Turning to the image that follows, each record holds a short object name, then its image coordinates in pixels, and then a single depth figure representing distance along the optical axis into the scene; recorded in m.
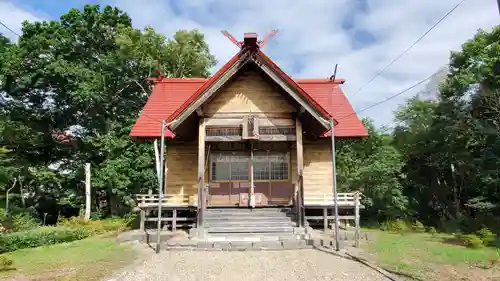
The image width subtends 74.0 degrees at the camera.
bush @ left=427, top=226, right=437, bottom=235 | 15.25
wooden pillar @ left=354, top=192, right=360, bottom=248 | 11.02
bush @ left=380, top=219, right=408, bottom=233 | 16.09
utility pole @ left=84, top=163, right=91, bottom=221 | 25.55
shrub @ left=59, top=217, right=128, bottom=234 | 18.25
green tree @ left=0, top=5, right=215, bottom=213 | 26.22
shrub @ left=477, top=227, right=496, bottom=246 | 11.32
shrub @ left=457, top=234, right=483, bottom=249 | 10.77
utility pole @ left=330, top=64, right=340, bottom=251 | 10.40
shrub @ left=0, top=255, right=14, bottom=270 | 8.39
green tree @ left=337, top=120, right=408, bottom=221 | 18.77
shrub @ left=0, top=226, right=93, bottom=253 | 13.04
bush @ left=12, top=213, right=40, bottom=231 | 18.02
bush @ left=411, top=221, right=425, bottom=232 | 16.27
